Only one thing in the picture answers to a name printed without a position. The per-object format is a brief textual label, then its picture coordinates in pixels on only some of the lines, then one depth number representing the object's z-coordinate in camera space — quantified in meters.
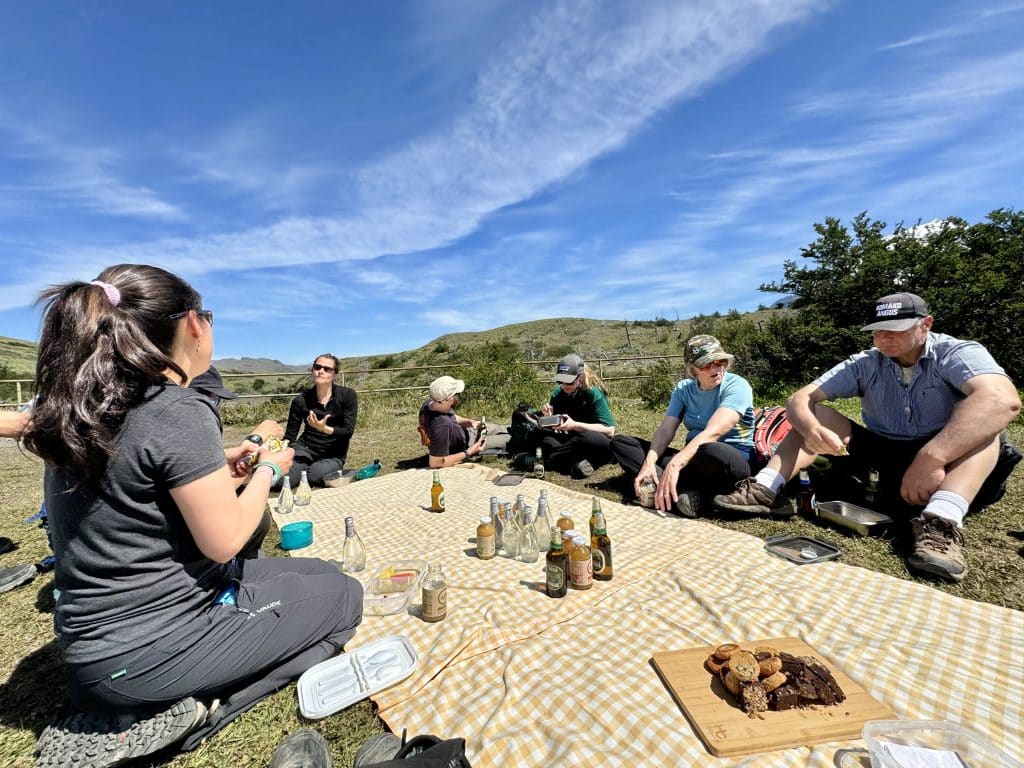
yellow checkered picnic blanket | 1.78
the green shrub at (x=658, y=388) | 11.73
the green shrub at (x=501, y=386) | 11.38
